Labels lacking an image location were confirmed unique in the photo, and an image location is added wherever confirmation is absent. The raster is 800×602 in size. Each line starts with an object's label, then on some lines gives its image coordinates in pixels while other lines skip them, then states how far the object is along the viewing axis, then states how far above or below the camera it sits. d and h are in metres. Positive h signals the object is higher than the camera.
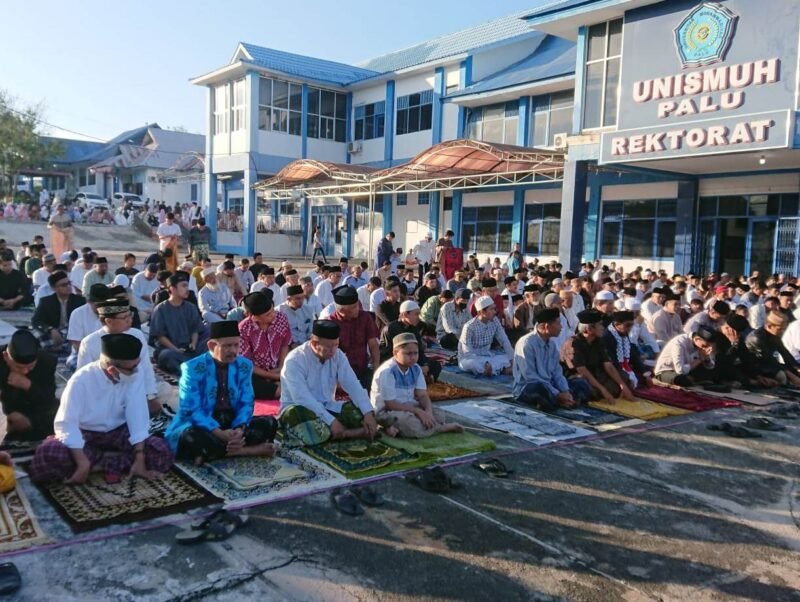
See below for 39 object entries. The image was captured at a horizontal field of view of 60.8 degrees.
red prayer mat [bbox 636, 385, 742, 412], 7.19 -1.48
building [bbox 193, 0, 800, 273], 13.33 +3.47
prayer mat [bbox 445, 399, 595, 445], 5.87 -1.51
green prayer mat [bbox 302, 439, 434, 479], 4.76 -1.52
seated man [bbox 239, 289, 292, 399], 6.68 -1.01
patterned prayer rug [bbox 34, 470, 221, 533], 3.79 -1.54
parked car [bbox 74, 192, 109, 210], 34.58 +1.93
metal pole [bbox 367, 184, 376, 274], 18.92 +1.48
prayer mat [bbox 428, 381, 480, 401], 7.18 -1.50
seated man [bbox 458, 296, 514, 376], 8.46 -1.15
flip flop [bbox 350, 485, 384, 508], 4.20 -1.53
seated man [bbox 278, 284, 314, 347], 8.55 -0.92
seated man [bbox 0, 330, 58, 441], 4.78 -1.09
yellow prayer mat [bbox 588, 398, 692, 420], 6.67 -1.48
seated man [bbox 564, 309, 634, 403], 7.14 -1.08
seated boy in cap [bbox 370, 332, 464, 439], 5.56 -1.23
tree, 36.06 +4.85
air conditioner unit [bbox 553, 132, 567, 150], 16.84 +3.05
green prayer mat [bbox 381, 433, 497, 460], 5.21 -1.51
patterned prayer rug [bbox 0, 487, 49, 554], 3.49 -1.56
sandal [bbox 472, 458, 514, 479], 4.83 -1.53
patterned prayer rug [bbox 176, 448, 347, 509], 4.21 -1.53
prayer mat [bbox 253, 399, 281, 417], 6.26 -1.52
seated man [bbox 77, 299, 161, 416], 4.98 -0.76
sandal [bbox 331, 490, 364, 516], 4.06 -1.54
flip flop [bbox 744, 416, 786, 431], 6.43 -1.50
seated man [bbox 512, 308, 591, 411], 6.72 -1.16
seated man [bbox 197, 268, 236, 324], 9.69 -0.81
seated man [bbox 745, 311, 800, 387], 8.34 -1.08
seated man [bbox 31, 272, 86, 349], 8.18 -0.90
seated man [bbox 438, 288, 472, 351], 10.08 -0.98
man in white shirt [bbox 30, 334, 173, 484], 4.14 -1.20
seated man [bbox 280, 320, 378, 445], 5.25 -1.18
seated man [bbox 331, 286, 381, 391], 6.75 -0.84
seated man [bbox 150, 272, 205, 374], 7.53 -0.95
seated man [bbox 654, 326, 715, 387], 8.02 -1.15
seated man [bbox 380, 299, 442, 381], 7.53 -0.93
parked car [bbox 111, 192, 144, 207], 36.88 +2.32
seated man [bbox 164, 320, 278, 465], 4.70 -1.19
